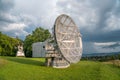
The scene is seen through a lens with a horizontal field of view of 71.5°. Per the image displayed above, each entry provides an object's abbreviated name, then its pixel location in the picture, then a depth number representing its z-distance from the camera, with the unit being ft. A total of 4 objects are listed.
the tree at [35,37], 109.12
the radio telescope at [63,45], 40.16
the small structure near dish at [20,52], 87.40
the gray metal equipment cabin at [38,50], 84.89
